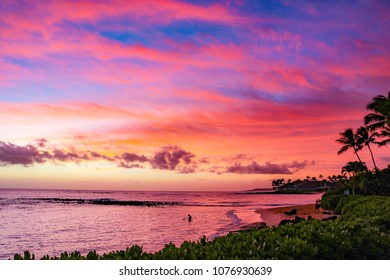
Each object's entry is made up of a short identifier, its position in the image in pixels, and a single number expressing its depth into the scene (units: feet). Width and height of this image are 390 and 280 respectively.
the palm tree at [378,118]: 115.75
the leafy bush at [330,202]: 138.92
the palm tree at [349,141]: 165.68
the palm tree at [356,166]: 183.32
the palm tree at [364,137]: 158.81
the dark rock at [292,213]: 132.05
